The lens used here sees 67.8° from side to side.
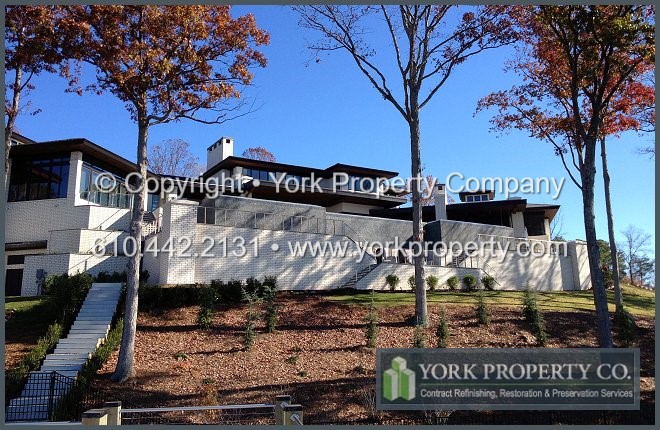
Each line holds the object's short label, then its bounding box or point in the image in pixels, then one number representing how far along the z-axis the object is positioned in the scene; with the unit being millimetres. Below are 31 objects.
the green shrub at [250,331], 13711
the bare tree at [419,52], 17344
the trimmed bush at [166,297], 16734
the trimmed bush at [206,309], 15312
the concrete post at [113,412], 7889
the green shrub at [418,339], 13109
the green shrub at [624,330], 14727
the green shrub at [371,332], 14086
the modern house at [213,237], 20375
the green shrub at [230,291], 17953
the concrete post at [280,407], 8172
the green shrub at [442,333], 13820
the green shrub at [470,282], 24109
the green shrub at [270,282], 18738
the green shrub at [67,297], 15906
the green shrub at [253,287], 18300
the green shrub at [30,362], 11359
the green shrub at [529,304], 15915
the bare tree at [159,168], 44888
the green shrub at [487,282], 24547
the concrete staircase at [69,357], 10883
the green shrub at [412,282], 23000
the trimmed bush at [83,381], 10414
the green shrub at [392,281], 22406
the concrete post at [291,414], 7484
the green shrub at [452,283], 23797
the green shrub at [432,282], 23016
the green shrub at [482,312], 16016
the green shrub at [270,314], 15133
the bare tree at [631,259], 56625
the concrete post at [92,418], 6984
